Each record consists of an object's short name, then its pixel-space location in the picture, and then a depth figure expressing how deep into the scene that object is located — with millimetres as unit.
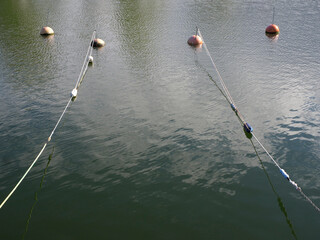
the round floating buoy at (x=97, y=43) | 30141
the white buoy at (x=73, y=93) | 20125
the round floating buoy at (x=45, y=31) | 34125
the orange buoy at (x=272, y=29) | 34219
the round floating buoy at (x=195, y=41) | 30277
